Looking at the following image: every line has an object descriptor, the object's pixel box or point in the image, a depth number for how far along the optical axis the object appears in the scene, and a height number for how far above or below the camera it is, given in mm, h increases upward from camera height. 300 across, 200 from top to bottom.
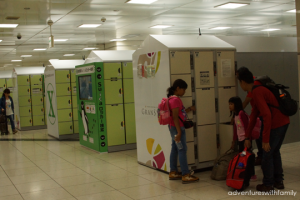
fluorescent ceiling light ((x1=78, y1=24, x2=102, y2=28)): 10539 +2148
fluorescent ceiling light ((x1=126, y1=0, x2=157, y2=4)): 7660 +2083
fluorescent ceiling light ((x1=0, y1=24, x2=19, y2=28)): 9375 +2008
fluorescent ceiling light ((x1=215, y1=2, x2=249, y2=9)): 8652 +2163
